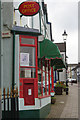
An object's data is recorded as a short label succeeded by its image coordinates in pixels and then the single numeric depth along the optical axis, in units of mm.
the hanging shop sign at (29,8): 5897
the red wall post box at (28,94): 5813
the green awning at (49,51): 6083
